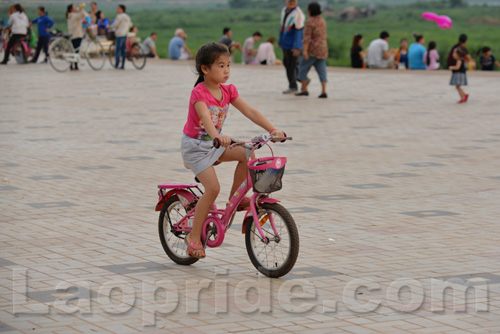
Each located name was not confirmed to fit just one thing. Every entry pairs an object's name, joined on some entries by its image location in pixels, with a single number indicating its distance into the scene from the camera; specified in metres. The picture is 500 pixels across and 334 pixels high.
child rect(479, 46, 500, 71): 28.23
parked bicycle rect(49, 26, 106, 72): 26.85
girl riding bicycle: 6.26
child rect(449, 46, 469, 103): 18.12
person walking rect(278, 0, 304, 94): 19.69
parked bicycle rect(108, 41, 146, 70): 28.63
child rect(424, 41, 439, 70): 28.45
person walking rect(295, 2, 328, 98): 19.20
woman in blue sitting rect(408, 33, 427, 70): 28.23
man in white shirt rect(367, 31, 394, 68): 28.14
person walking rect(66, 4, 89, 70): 27.62
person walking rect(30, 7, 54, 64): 29.38
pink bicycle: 6.03
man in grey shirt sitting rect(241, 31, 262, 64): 30.72
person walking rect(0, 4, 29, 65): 28.67
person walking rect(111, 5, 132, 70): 26.94
